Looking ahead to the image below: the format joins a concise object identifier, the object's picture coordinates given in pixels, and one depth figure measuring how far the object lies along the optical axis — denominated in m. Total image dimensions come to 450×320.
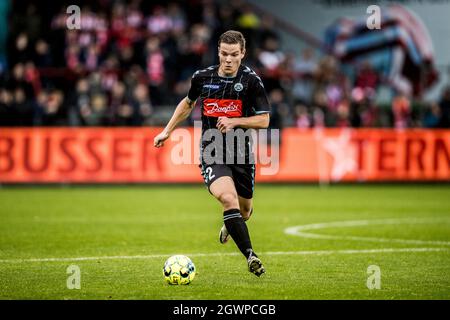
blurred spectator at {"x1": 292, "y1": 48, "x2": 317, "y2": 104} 26.75
